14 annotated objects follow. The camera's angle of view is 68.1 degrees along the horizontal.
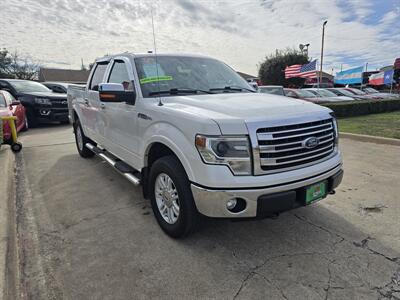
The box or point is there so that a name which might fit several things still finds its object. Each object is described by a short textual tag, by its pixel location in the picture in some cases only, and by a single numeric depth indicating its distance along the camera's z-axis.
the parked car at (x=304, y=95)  14.82
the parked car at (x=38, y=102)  10.60
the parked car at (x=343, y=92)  19.44
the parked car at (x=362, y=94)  20.27
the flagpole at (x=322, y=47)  29.90
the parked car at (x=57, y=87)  14.94
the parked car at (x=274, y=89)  11.76
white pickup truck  2.38
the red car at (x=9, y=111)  6.71
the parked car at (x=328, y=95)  15.91
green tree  38.28
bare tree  52.12
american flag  21.52
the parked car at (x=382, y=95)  21.82
